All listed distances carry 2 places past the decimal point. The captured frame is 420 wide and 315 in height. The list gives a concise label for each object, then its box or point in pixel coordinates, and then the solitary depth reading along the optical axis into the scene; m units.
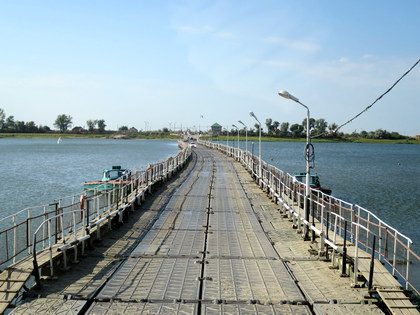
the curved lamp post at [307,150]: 12.96
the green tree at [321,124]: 182.61
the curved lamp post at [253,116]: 30.12
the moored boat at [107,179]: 34.97
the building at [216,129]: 163.12
